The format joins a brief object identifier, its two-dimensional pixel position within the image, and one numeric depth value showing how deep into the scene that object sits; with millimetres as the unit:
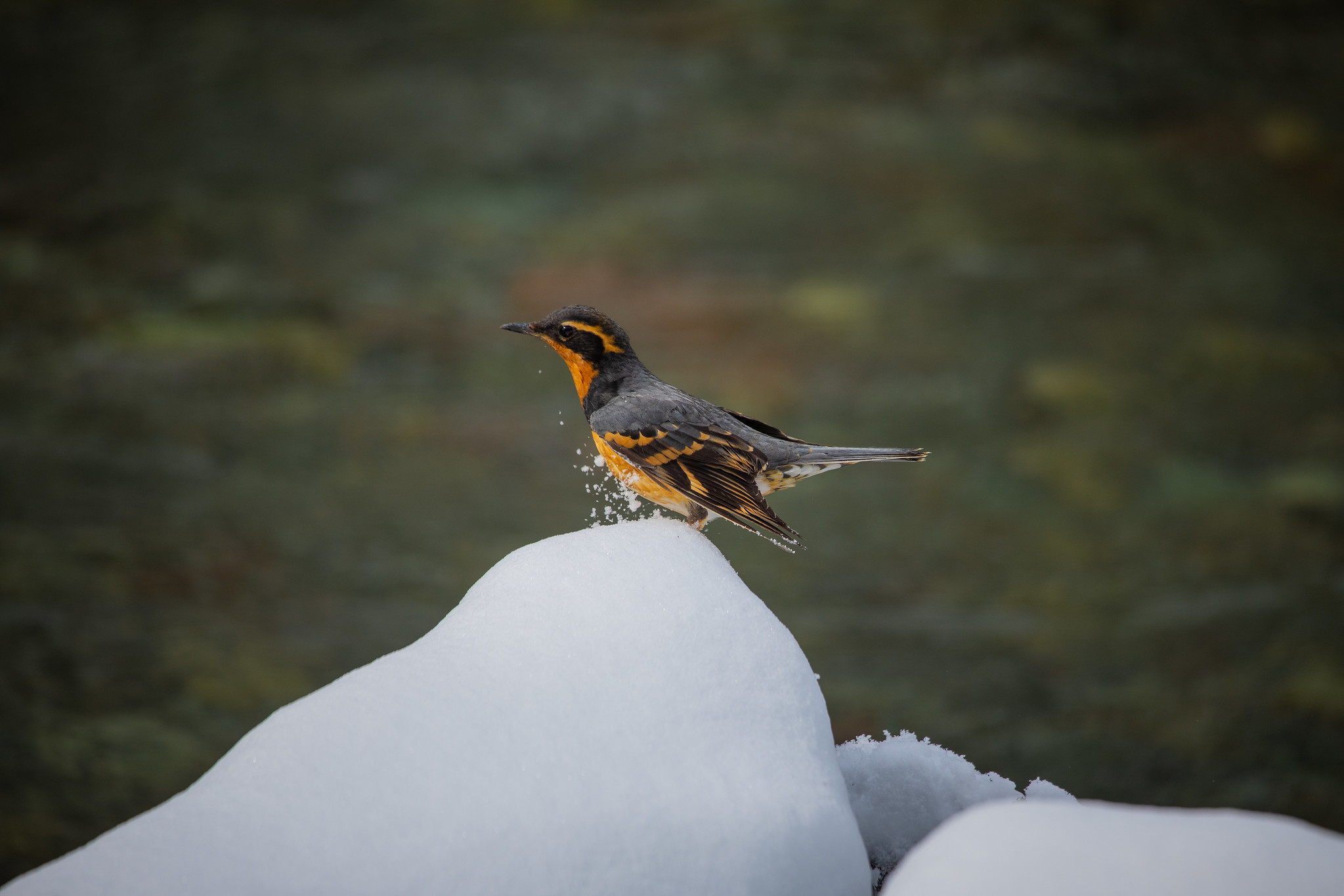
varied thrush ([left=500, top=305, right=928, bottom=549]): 9500
